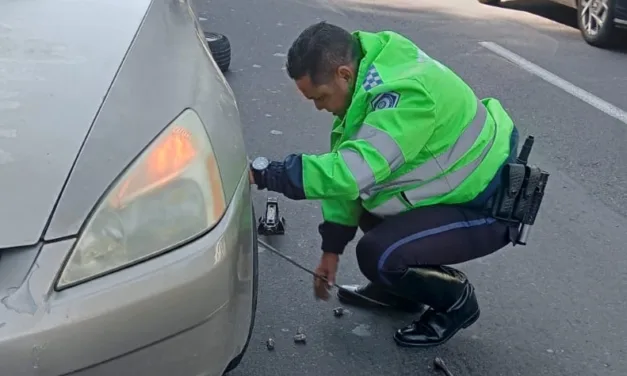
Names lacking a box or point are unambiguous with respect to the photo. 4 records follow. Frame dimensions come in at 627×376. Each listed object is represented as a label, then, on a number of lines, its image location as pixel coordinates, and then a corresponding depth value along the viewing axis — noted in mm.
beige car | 1749
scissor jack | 3852
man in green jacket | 2594
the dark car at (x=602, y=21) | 8164
